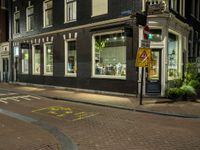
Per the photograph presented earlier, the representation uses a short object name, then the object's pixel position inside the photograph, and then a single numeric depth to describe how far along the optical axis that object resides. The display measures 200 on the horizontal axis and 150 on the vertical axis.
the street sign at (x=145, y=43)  7.43
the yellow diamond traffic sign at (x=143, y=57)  7.55
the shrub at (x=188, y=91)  8.49
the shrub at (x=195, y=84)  9.18
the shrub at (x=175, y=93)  8.47
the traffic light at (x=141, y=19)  7.38
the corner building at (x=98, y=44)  9.15
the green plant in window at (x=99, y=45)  10.49
